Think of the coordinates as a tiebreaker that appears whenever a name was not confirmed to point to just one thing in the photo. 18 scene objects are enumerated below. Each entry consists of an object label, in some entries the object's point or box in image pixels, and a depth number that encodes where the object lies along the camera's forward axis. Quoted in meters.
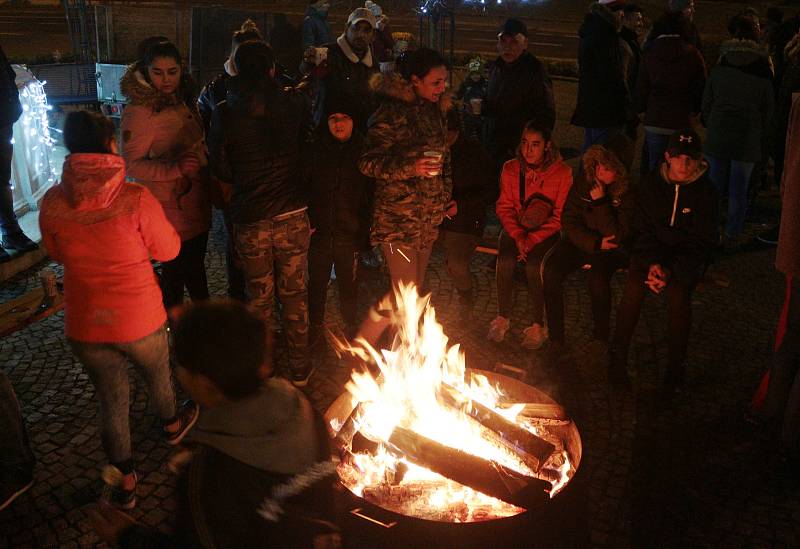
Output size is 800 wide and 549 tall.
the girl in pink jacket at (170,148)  4.46
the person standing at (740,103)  7.23
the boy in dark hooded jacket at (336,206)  4.84
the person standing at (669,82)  7.36
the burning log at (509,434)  3.37
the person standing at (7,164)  6.00
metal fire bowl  3.56
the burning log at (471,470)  3.04
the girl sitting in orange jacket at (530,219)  5.55
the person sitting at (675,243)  4.88
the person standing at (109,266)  3.27
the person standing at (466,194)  5.45
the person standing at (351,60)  7.42
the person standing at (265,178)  4.21
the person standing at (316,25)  9.95
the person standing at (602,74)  7.51
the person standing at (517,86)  7.14
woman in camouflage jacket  4.70
